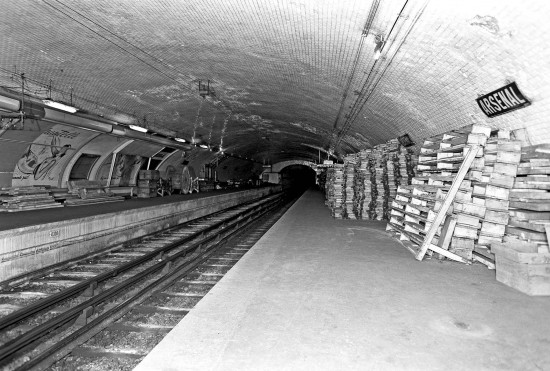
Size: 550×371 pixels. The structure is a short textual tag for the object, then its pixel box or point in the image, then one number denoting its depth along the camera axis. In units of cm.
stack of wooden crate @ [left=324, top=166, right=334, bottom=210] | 1935
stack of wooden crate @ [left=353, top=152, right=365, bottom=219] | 1505
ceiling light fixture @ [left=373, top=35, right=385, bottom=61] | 720
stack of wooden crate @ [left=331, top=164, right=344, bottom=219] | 1548
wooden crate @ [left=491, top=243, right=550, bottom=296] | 542
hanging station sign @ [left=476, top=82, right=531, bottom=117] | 639
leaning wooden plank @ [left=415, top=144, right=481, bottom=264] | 731
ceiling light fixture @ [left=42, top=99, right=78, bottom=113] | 970
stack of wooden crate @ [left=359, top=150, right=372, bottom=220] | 1473
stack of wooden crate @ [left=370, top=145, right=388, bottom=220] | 1428
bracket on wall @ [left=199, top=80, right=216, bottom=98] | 1302
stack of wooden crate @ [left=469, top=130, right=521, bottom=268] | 712
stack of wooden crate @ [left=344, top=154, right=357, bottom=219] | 1543
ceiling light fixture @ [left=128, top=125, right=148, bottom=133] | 1399
